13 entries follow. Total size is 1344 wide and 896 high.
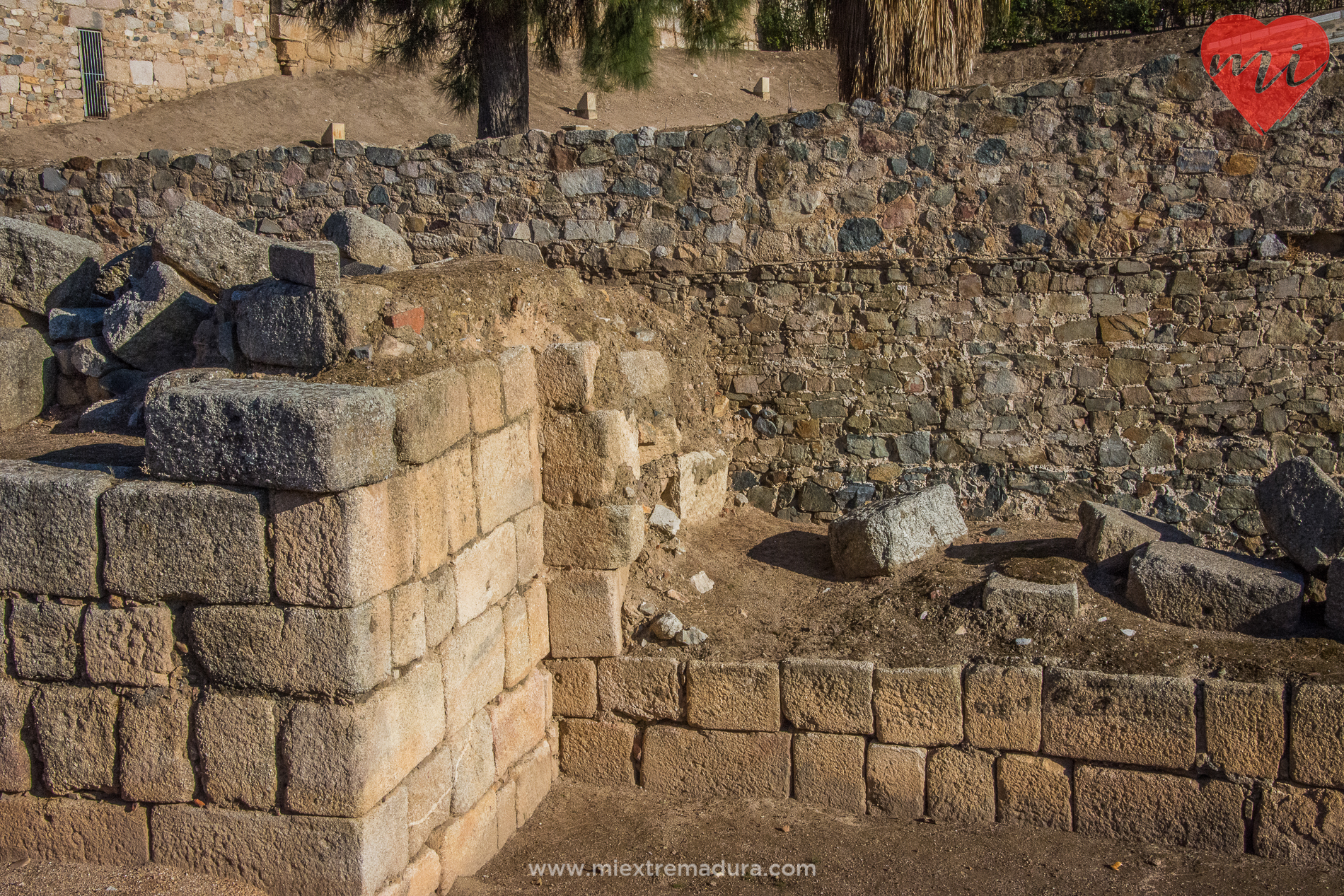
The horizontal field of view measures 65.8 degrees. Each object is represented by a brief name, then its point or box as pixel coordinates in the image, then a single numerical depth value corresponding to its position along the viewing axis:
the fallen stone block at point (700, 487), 6.16
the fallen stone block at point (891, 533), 5.61
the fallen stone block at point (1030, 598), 5.02
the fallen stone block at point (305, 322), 4.29
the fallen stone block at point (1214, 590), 4.85
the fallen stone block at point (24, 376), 5.67
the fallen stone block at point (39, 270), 6.43
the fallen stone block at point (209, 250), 5.92
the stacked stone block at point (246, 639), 3.54
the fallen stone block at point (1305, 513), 4.98
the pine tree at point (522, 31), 10.72
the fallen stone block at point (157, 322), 5.78
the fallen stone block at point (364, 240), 6.74
